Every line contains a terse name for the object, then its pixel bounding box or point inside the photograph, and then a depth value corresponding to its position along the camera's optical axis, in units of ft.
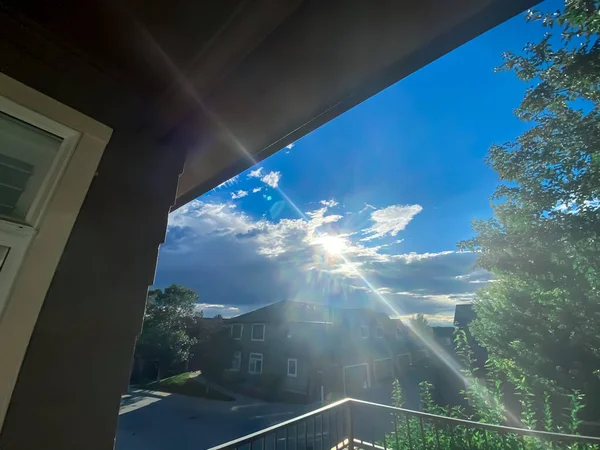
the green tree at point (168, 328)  46.14
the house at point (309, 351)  39.27
